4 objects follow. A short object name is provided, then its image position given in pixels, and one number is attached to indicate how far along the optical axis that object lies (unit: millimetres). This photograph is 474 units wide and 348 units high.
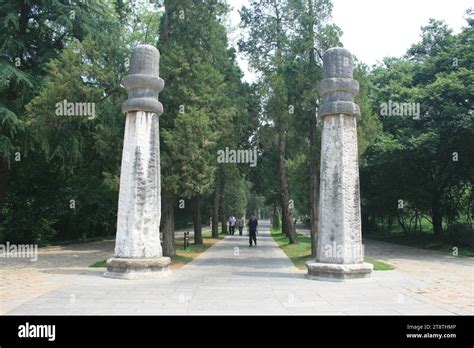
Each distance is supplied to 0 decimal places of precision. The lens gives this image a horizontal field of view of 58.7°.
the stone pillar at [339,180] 10672
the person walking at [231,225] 35984
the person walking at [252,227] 23703
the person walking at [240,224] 35409
